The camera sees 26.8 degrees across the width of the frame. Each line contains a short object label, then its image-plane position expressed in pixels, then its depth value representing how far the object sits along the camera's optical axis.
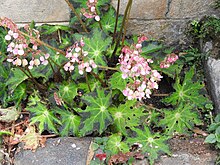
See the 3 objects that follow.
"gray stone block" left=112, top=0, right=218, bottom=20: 3.21
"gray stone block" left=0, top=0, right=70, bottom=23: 3.19
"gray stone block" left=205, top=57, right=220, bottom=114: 3.04
